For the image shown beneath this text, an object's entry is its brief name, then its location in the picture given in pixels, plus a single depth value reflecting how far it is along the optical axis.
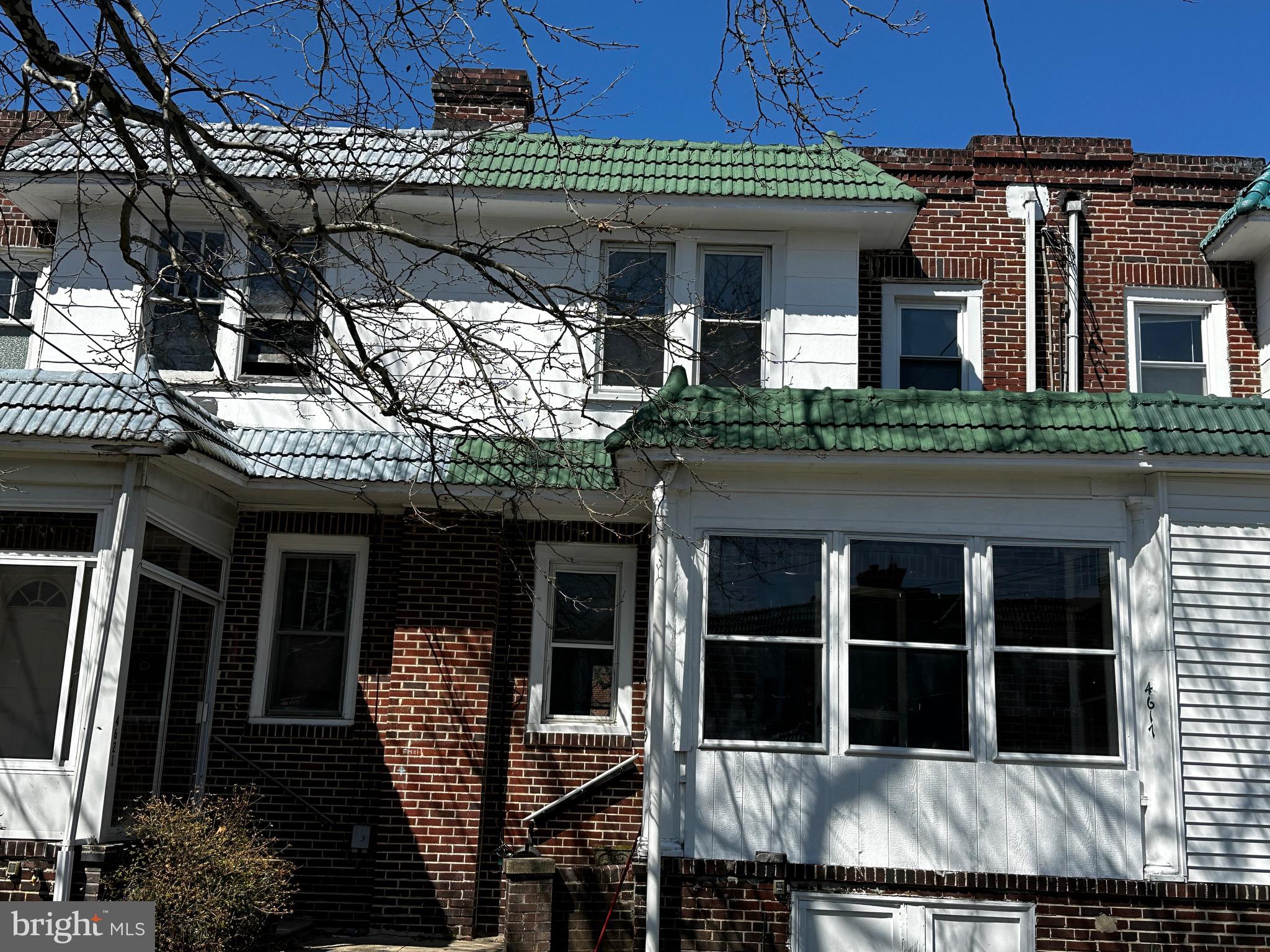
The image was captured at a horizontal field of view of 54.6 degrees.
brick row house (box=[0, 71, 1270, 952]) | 8.57
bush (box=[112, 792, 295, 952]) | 8.39
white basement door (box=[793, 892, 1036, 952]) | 8.47
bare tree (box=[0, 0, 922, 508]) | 6.25
